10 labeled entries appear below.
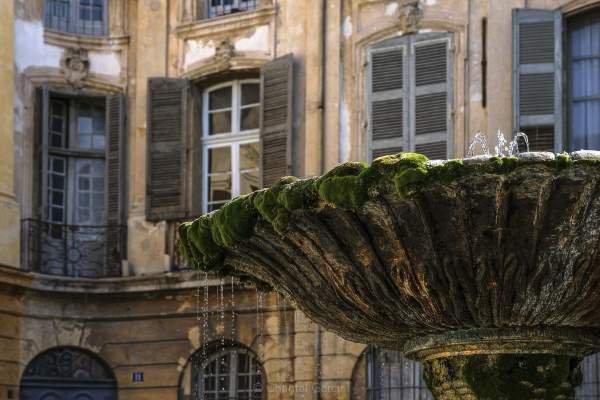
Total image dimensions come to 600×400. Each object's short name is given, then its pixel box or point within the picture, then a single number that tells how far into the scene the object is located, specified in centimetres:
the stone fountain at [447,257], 738
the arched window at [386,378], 1560
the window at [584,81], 1543
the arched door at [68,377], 1761
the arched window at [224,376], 1703
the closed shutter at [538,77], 1525
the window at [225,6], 1831
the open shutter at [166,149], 1786
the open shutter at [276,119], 1708
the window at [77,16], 1867
